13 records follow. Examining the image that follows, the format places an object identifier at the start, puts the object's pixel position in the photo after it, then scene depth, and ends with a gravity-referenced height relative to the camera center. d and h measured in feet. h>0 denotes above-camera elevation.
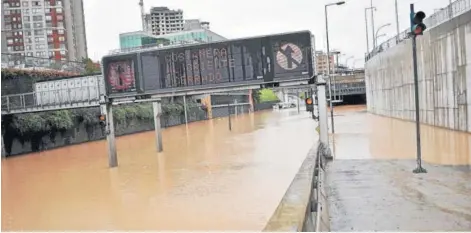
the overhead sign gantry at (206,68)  57.21 +3.23
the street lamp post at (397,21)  161.77 +19.45
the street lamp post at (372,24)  188.31 +21.98
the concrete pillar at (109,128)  65.57 -3.44
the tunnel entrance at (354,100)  262.28 -7.55
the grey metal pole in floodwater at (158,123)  84.07 -4.10
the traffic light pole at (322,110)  53.78 -2.44
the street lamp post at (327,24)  83.61 +10.43
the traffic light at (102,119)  63.77 -2.19
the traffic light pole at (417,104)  36.86 -1.75
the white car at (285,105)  342.48 -10.53
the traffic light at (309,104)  55.36 -1.74
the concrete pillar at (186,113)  189.53 -6.55
